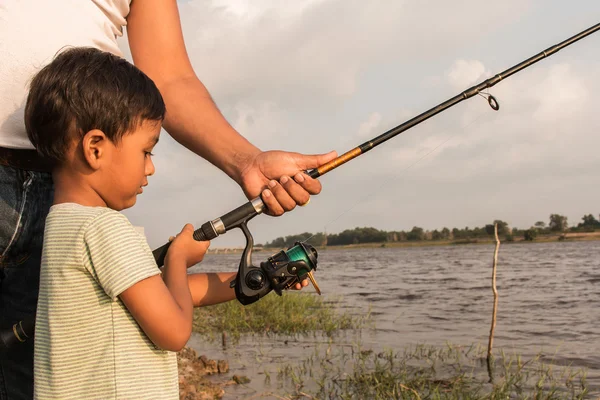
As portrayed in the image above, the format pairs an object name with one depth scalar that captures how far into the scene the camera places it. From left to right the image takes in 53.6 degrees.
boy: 1.66
